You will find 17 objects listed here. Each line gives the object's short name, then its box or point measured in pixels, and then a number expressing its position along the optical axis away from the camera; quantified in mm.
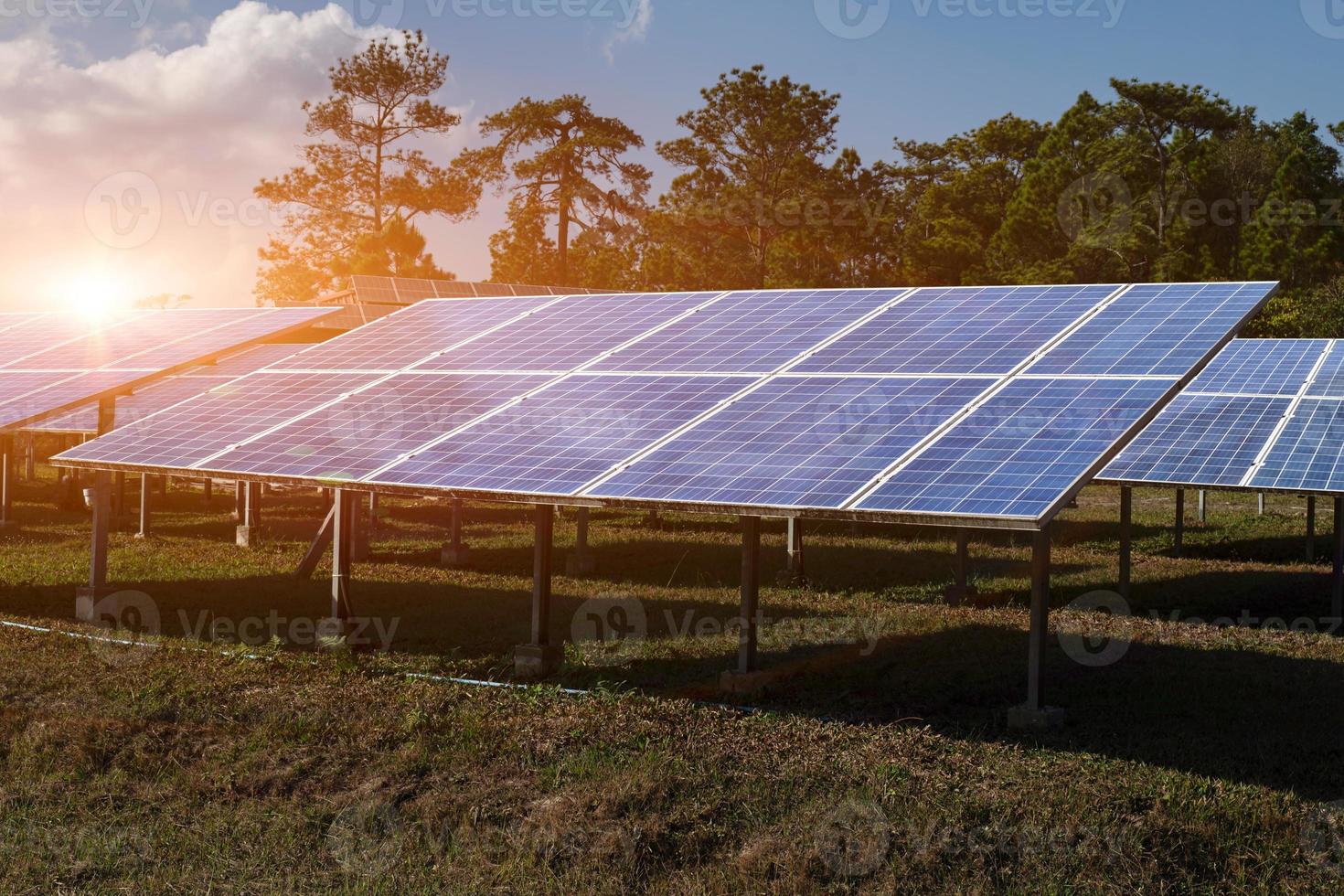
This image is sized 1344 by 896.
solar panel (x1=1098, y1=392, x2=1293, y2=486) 20781
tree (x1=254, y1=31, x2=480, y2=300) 65188
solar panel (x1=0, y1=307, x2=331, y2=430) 19500
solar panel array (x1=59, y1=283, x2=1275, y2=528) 11492
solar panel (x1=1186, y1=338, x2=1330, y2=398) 25797
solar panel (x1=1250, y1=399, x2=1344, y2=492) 19281
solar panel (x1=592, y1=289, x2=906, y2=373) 15945
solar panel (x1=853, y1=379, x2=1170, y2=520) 10469
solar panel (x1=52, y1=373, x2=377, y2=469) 15680
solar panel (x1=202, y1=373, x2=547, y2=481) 14219
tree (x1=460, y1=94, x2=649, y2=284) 63094
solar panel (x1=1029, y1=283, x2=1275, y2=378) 13258
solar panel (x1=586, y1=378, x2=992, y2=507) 11477
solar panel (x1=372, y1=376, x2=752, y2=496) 12875
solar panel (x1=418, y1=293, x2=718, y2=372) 17406
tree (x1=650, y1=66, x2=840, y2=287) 55469
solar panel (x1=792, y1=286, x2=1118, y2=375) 14391
